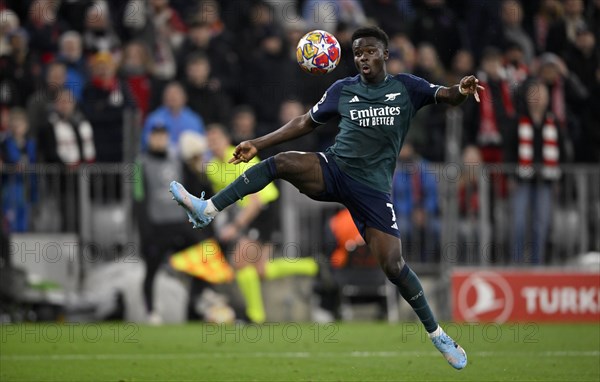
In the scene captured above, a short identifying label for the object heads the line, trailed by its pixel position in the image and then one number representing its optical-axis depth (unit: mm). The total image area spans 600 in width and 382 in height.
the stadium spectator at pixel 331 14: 18797
